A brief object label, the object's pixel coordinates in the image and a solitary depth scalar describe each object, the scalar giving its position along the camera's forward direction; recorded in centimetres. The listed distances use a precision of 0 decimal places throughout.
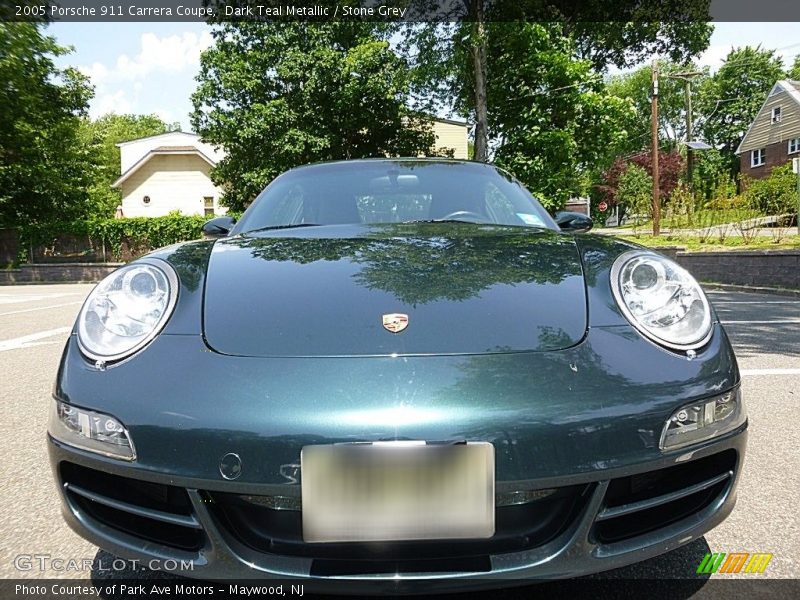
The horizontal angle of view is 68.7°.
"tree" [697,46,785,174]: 5306
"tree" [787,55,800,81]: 5284
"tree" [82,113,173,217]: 2739
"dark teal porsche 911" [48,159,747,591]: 122
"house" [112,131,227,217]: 3300
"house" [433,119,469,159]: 3656
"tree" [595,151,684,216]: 4519
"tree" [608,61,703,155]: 5956
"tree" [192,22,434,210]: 1861
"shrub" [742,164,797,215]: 1517
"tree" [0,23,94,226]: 1869
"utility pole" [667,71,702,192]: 2617
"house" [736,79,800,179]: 3612
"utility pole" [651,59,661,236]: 2051
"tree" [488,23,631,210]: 1584
